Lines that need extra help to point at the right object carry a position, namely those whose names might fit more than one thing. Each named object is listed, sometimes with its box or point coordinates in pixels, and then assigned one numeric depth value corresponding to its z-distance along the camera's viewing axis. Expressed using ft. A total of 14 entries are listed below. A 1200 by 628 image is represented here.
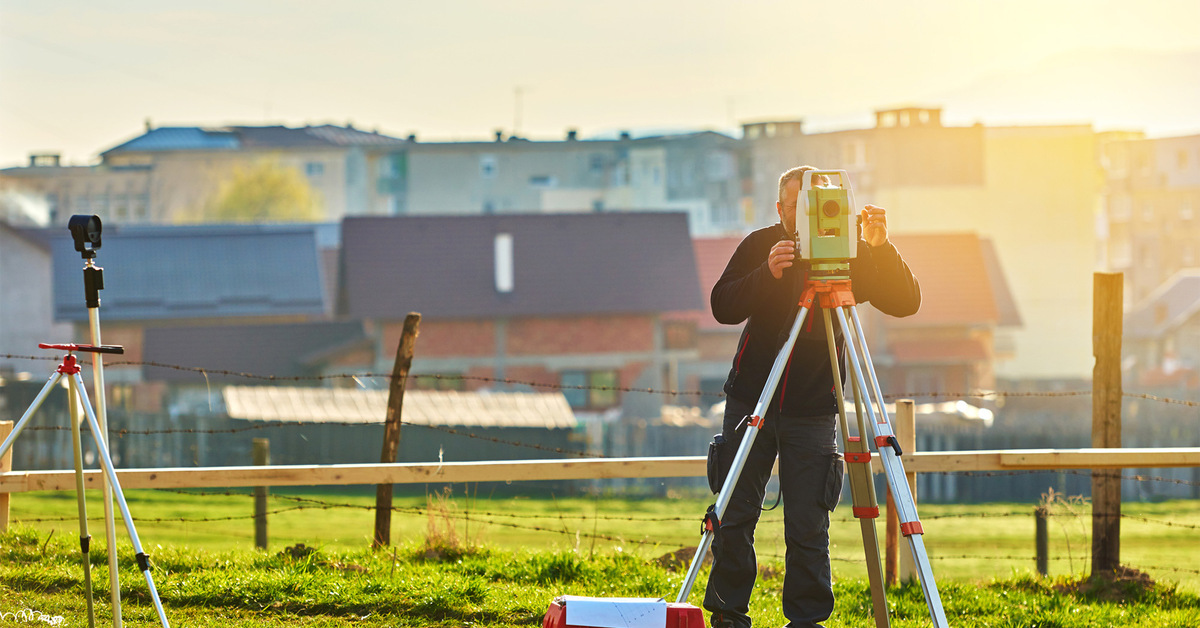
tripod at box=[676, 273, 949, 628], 24.98
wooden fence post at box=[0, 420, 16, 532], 38.68
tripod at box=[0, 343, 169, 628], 26.63
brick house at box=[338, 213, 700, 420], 262.06
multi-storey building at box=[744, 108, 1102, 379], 421.18
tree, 531.50
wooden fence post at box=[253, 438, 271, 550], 54.54
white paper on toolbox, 25.39
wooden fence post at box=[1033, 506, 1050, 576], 55.26
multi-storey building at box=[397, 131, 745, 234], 493.77
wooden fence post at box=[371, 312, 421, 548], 43.86
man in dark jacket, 27.84
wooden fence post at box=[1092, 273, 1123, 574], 41.65
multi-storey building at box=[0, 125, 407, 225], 550.36
